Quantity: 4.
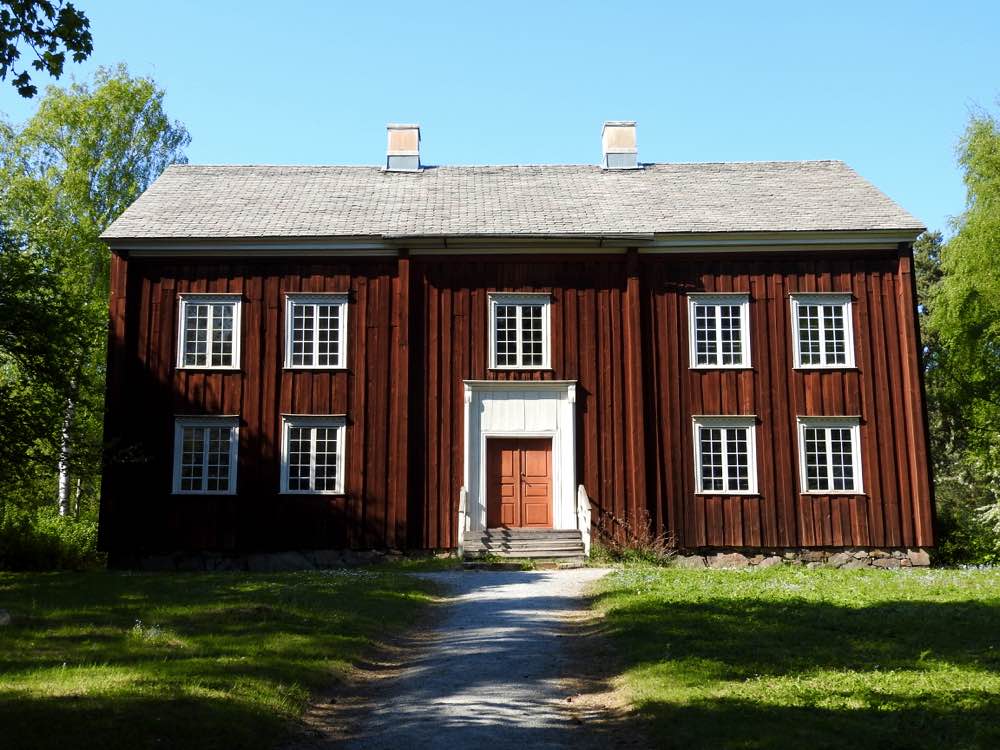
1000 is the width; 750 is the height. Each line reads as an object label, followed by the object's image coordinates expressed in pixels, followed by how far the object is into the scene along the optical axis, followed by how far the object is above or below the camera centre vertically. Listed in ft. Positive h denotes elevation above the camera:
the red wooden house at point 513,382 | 70.64 +9.03
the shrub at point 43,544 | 71.15 -2.98
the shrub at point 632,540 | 68.08 -2.83
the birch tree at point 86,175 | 98.43 +35.22
